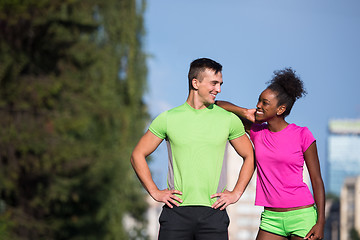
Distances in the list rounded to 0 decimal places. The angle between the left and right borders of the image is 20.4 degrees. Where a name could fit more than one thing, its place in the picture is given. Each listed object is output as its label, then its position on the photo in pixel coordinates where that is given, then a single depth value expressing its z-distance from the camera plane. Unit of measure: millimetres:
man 6465
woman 6826
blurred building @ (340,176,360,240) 140415
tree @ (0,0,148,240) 23177
